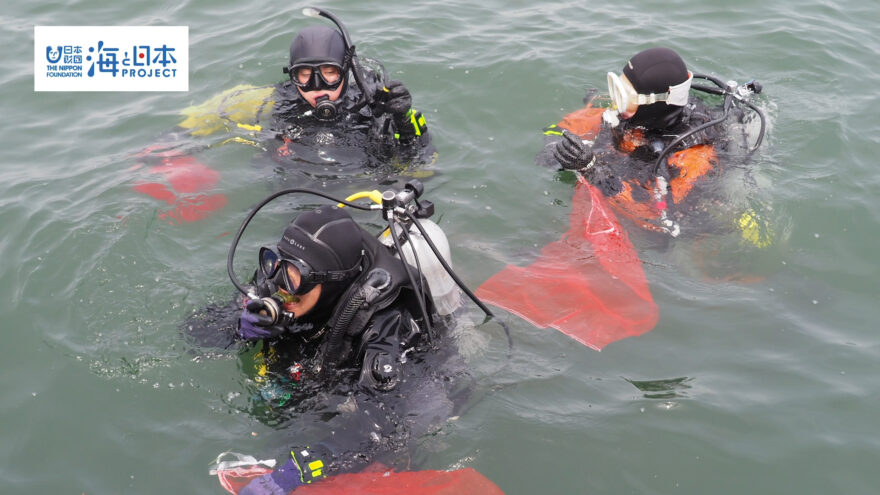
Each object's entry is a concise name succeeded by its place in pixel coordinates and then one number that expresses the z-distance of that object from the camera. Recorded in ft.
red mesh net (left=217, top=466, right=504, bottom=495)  11.72
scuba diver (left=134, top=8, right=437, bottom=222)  19.15
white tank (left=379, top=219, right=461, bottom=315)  13.33
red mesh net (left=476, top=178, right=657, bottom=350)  15.52
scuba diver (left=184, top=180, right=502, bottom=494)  11.69
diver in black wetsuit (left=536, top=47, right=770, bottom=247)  18.25
